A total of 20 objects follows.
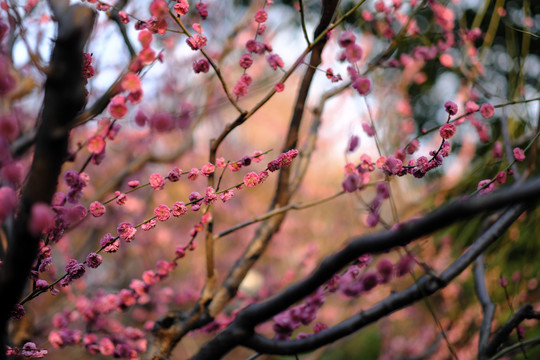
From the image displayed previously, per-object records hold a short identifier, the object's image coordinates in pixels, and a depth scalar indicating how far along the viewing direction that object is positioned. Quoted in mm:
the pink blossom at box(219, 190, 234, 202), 2606
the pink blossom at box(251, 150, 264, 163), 2625
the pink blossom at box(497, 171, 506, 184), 2663
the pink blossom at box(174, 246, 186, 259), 2816
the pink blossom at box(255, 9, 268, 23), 2705
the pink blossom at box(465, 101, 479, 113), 2681
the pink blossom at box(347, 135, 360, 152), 2802
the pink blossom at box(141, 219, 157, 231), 2578
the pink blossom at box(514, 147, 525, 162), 2632
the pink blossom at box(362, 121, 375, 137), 2790
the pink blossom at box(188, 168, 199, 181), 2626
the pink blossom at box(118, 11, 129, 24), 2649
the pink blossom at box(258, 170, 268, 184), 2616
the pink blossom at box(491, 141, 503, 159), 2965
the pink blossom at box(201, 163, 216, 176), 2608
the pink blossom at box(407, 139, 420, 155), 2702
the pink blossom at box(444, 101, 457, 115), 2609
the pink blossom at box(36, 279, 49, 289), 2553
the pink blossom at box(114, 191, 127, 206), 2612
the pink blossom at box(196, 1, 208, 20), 2691
